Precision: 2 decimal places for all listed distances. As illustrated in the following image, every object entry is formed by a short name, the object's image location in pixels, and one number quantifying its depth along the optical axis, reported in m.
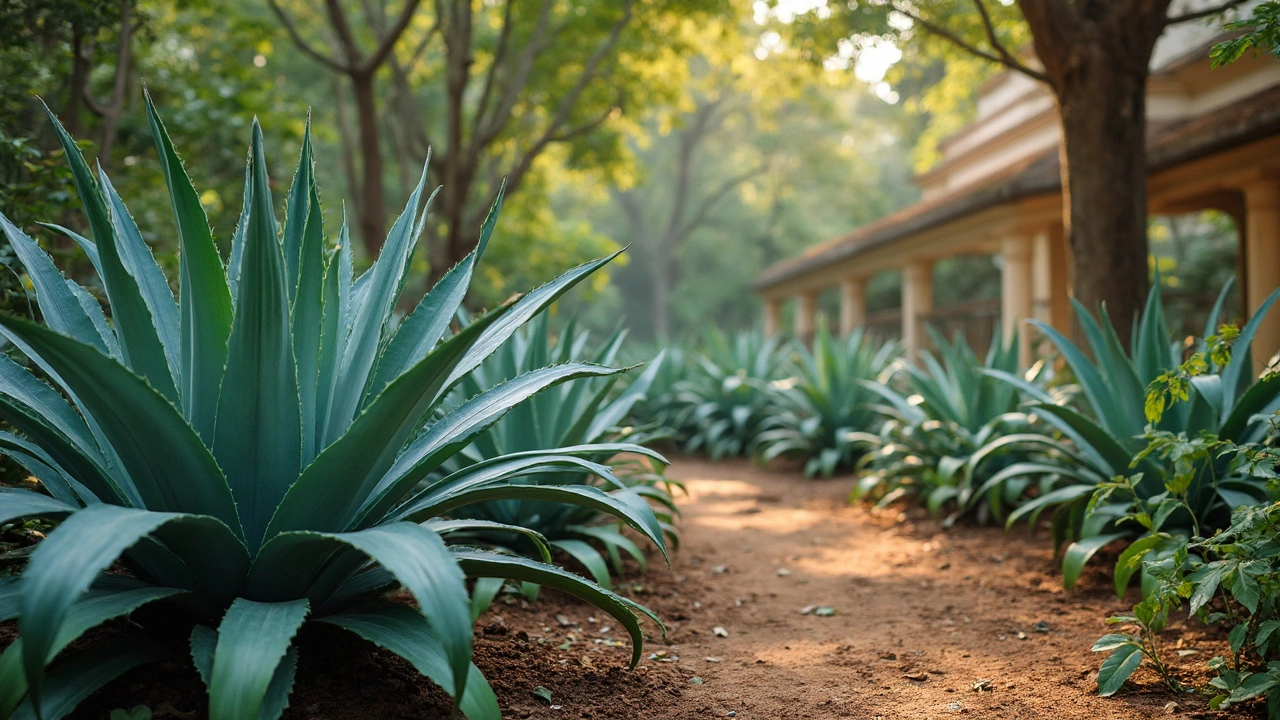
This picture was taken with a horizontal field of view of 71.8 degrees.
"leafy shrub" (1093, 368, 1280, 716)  2.09
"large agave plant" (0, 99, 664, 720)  1.59
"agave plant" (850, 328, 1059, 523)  4.97
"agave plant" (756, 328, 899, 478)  7.47
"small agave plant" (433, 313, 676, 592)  3.46
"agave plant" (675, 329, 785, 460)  8.95
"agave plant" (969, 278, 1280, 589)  3.19
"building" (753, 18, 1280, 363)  7.41
